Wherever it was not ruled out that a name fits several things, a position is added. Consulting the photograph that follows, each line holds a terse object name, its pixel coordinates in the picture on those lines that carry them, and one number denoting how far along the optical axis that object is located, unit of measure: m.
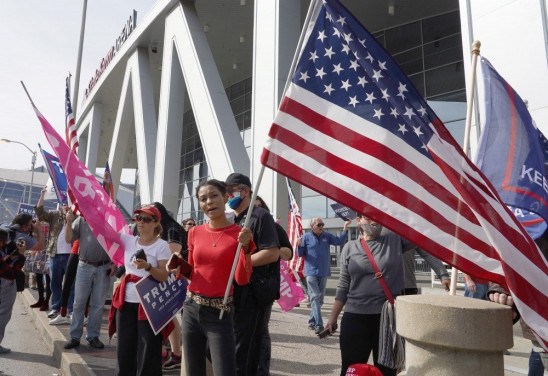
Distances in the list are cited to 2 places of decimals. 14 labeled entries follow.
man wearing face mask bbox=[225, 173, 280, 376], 3.01
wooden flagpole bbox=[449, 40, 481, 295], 2.41
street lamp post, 37.51
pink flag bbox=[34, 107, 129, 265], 4.07
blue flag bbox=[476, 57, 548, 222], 3.05
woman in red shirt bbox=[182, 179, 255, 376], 2.69
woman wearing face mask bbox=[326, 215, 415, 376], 3.36
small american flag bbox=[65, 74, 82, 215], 5.97
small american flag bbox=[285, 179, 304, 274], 8.40
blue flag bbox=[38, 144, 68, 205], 6.93
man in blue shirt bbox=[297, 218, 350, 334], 7.22
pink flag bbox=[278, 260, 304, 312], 6.93
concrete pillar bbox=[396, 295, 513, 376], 2.00
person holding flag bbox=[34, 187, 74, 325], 7.38
